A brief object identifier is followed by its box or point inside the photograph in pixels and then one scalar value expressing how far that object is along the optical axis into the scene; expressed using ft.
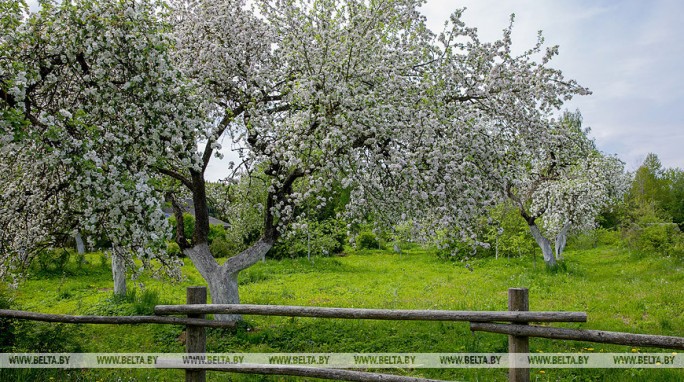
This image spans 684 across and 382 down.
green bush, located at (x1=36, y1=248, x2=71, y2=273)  74.43
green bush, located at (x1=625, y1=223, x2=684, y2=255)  75.51
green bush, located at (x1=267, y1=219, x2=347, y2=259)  99.28
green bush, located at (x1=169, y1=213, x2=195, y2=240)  115.55
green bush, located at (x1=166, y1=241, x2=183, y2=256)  105.60
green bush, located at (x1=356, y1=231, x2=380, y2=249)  141.65
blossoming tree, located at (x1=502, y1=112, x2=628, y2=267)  73.41
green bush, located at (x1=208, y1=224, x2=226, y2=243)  120.64
